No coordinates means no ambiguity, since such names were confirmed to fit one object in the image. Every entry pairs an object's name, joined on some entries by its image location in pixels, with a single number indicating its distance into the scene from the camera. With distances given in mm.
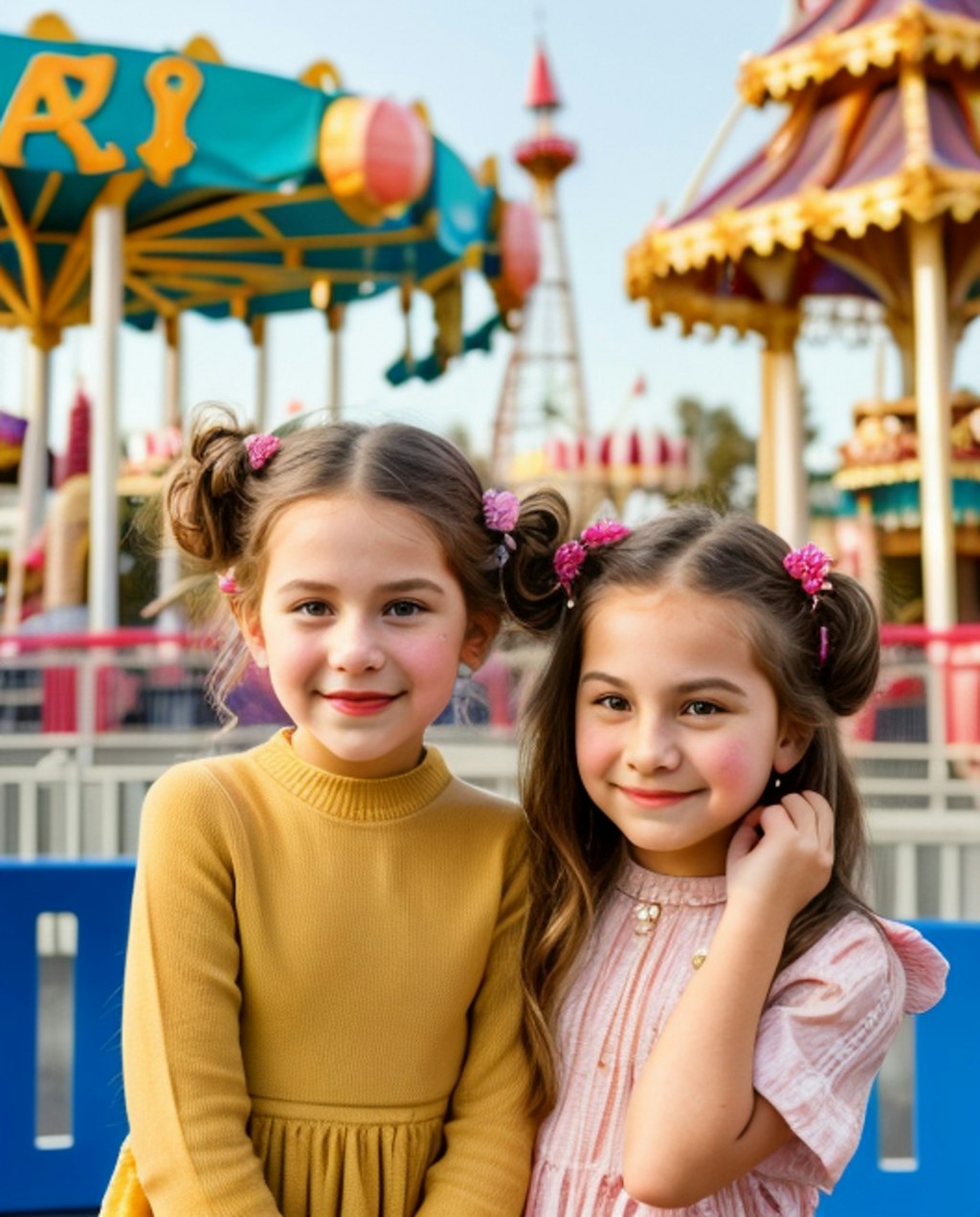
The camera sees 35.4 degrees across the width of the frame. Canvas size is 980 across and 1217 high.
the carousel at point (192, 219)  7746
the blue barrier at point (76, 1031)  2520
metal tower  26141
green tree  39094
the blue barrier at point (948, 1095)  2285
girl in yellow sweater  1617
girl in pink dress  1547
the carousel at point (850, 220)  9195
